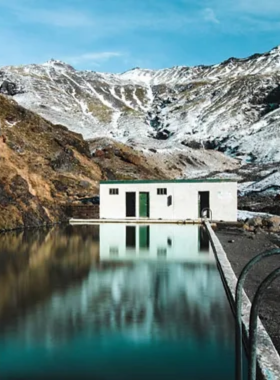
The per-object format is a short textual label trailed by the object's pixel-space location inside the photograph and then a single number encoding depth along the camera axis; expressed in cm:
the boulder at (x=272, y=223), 2857
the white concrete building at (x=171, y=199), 3438
